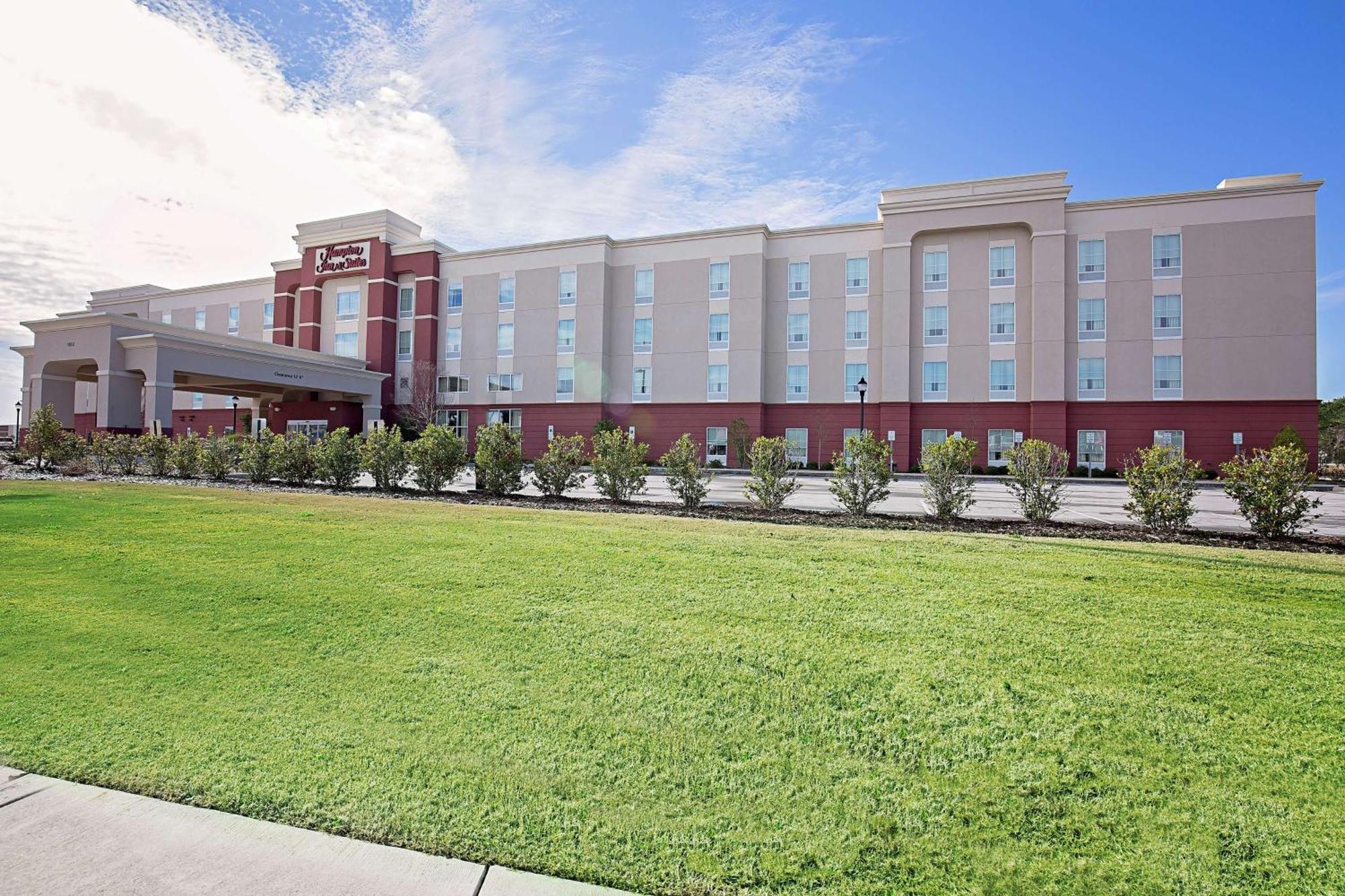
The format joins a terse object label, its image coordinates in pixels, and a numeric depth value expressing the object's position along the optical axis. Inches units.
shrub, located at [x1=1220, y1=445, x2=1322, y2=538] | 425.4
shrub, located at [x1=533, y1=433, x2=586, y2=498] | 657.6
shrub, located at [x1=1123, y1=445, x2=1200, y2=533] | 453.7
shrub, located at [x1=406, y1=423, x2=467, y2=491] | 701.9
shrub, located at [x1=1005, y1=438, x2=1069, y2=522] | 504.7
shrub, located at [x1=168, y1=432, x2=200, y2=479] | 876.0
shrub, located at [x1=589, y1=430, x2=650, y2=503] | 633.0
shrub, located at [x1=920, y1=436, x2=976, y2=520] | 507.8
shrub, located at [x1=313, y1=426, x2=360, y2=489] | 753.0
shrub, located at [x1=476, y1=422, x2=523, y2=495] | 676.7
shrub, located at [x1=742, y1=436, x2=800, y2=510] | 564.7
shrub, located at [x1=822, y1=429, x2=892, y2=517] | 530.6
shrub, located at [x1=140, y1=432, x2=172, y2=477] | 898.7
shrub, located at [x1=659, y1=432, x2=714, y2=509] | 590.6
